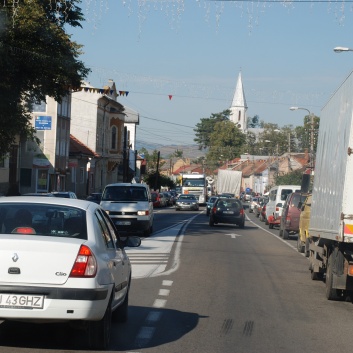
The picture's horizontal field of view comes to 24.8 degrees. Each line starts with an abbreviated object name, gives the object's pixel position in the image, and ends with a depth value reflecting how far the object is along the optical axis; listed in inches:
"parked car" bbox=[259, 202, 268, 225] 2000.5
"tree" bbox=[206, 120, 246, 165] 6186.0
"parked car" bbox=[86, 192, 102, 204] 1312.5
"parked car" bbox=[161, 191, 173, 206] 3483.8
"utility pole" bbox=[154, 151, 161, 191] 3990.7
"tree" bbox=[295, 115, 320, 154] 5246.1
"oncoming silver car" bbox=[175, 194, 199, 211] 2797.7
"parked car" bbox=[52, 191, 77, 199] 1129.4
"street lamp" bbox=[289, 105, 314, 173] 1952.6
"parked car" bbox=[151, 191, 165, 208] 2875.0
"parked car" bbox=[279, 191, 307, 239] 1192.8
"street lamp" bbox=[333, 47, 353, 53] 1176.7
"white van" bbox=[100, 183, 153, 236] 1165.7
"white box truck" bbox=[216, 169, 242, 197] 3324.3
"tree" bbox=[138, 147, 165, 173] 5457.2
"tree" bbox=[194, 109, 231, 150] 6451.8
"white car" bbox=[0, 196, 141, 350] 297.0
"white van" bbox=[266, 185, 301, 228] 1581.0
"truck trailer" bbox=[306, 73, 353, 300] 463.5
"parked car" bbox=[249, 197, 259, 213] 2651.8
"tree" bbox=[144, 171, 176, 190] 4056.1
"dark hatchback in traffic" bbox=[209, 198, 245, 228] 1599.4
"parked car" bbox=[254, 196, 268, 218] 2214.0
